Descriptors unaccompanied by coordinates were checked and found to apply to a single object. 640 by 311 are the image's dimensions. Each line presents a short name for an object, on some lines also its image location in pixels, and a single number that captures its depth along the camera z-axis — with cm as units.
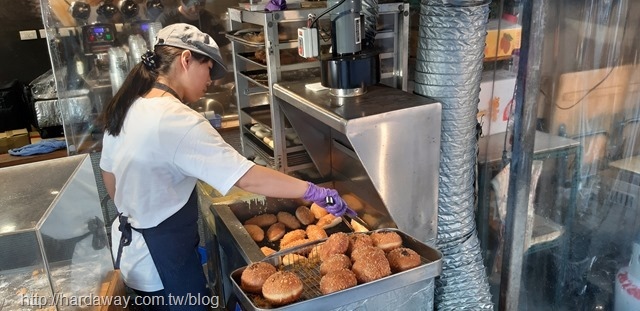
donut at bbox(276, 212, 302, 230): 206
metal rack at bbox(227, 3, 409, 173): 200
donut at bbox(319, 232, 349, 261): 161
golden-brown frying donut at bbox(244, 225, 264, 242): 193
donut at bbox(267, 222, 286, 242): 197
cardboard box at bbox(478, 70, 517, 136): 223
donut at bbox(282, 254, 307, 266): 161
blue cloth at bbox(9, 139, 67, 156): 356
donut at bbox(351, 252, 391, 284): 147
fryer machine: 157
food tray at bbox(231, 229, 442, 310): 138
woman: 158
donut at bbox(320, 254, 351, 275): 151
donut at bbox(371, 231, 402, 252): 163
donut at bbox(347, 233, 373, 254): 165
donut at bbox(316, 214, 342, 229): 202
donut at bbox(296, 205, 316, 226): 208
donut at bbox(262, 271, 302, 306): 139
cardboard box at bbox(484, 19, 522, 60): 211
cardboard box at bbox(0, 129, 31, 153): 445
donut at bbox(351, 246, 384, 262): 154
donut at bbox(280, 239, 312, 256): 185
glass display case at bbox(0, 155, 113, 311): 121
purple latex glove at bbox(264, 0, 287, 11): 202
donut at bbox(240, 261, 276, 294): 146
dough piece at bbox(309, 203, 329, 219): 210
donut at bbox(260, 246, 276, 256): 179
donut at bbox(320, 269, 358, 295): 141
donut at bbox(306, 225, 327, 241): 190
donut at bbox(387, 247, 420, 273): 152
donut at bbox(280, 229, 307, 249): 190
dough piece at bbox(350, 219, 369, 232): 195
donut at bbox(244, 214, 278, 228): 205
